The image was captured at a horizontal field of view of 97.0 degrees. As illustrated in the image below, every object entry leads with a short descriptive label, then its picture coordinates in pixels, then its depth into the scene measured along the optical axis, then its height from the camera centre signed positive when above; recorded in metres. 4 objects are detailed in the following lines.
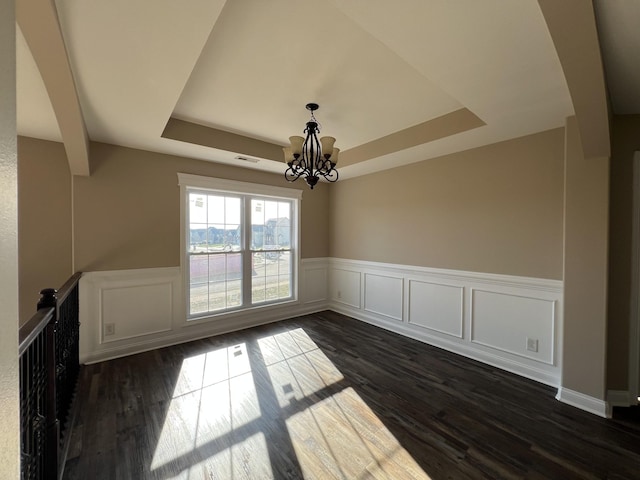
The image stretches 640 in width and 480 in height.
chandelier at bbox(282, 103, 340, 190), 2.60 +0.78
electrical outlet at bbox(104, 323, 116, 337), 3.22 -1.07
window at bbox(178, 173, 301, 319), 3.91 -0.12
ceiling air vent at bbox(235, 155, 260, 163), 3.70 +1.03
